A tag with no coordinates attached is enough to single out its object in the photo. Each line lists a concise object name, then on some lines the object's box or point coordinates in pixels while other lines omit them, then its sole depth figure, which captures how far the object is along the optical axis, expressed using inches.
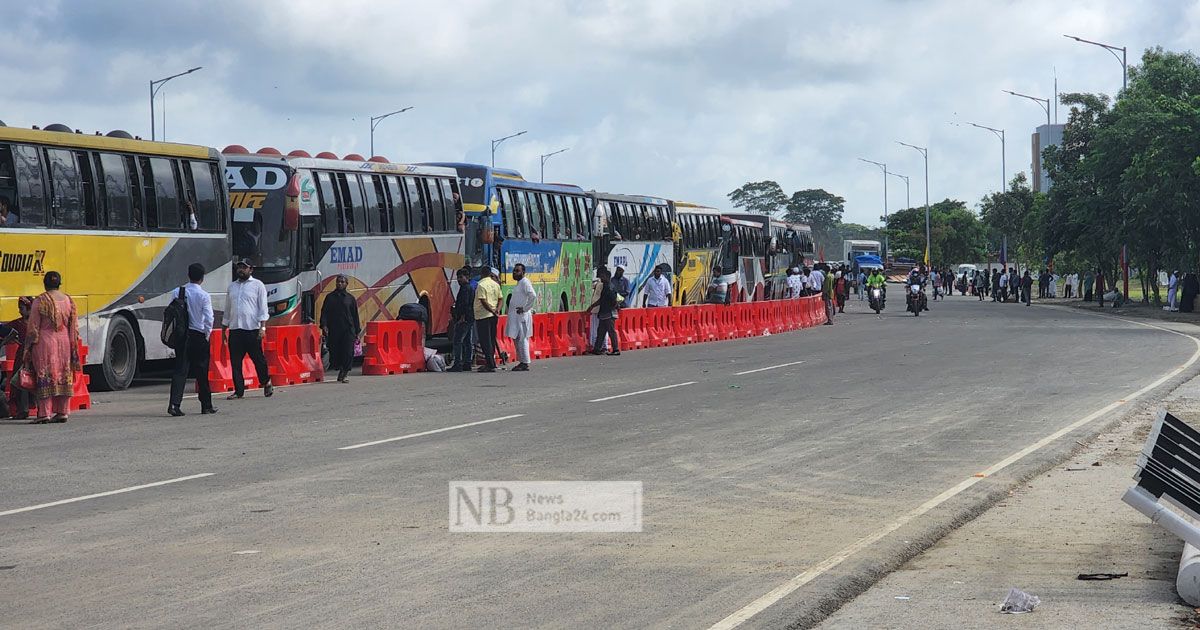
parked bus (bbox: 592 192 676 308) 1760.6
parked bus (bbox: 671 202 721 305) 2084.2
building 7076.8
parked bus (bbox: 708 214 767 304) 2340.1
